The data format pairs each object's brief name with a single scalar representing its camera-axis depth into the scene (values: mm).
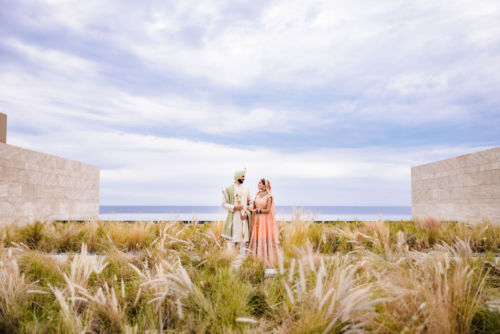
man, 5750
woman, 5293
